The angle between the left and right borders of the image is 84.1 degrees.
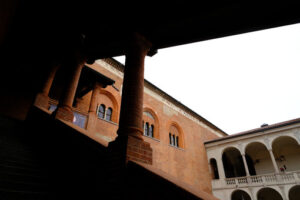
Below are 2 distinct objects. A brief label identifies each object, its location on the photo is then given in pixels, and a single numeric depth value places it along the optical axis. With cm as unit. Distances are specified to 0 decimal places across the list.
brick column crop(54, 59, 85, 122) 464
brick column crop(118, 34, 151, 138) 294
